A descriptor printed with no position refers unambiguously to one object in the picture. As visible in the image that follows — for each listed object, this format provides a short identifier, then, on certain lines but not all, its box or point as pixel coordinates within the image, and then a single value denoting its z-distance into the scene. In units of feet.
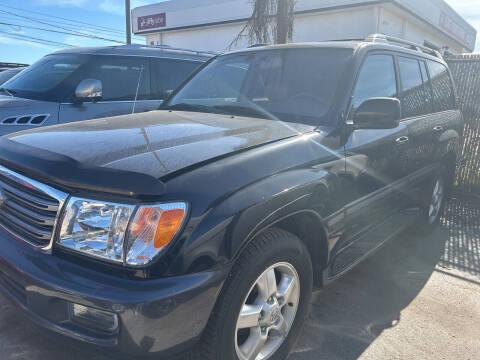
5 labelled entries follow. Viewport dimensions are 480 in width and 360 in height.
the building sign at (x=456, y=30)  59.88
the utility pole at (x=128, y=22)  45.58
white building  45.37
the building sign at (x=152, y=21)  64.80
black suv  5.44
